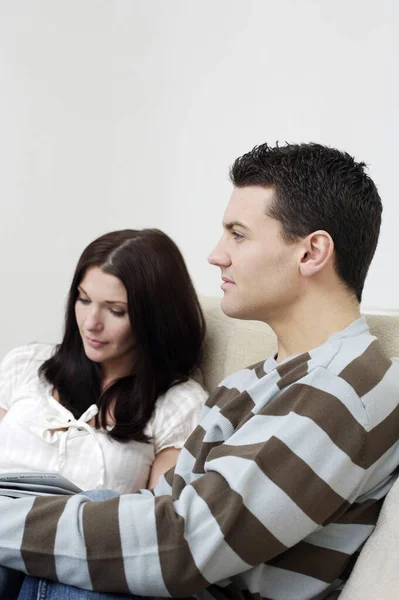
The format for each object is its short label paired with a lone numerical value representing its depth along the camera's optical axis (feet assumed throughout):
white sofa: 4.70
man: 4.69
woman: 6.42
